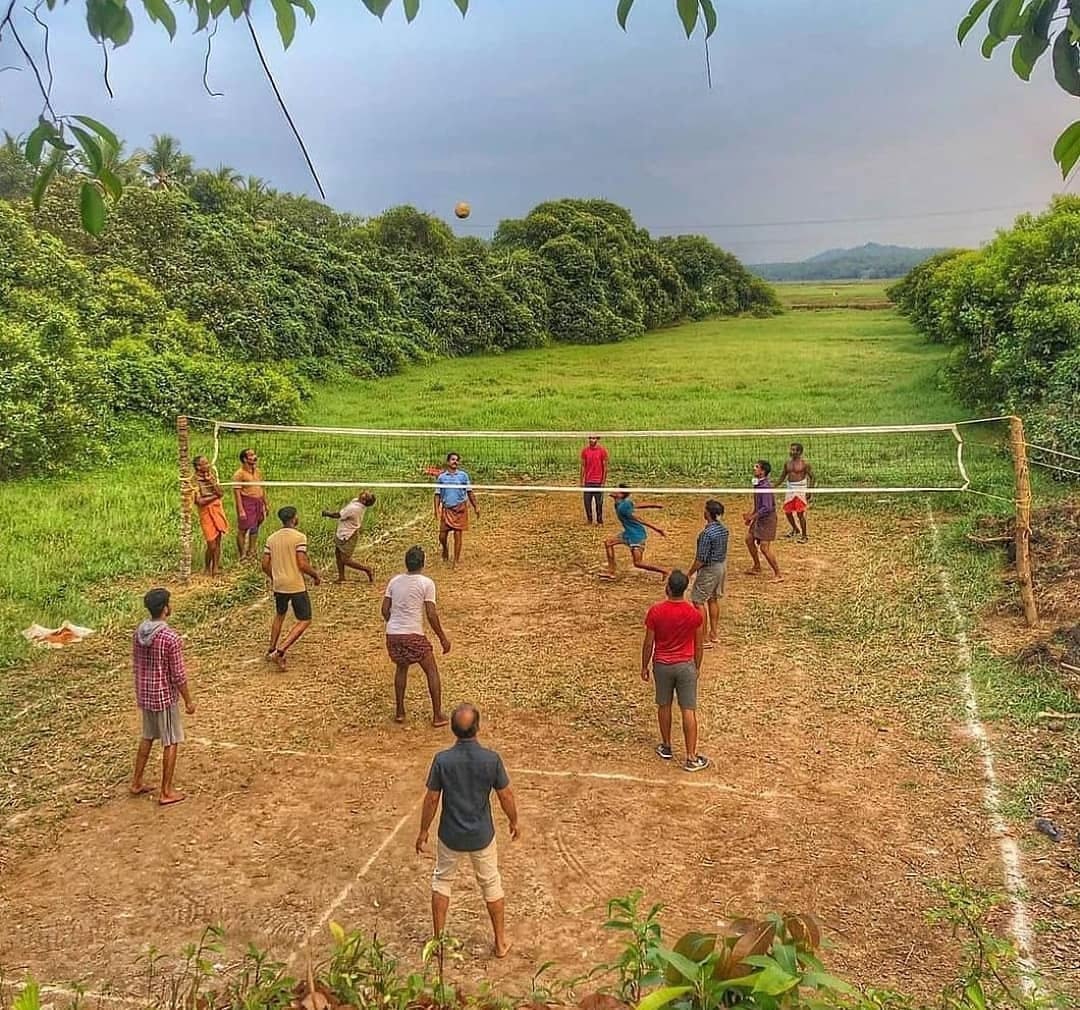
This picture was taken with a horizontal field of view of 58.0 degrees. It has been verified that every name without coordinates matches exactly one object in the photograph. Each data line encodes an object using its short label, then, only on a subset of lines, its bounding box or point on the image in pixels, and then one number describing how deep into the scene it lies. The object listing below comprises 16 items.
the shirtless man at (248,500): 11.07
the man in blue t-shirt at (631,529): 10.19
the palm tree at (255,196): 30.20
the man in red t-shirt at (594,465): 12.55
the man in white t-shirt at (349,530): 10.41
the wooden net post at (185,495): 10.81
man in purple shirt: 10.36
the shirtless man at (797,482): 10.88
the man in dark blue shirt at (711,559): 8.48
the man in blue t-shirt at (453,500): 10.94
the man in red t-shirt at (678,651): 6.48
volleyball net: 15.09
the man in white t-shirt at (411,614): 7.00
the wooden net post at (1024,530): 8.62
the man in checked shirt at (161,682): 6.08
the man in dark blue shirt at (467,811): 4.65
